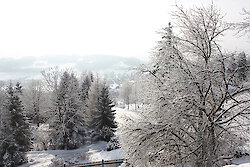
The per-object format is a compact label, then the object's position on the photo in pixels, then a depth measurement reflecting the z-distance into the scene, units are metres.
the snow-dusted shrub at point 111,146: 23.47
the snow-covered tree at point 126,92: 81.07
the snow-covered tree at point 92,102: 32.22
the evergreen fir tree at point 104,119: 29.91
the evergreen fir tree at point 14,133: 23.34
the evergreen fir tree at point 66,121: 28.28
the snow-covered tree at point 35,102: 45.75
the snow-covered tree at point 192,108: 7.63
